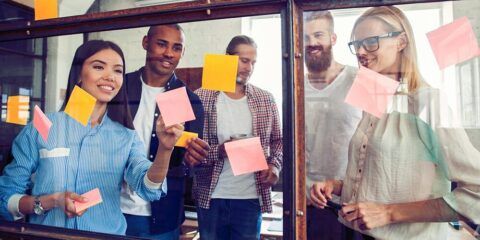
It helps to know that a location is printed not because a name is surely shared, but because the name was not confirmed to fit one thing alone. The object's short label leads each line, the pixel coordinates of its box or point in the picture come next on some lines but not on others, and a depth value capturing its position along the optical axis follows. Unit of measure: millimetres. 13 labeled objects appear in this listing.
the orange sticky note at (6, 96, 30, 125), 1045
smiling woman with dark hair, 924
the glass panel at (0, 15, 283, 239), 801
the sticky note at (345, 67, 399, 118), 727
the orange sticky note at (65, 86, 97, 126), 967
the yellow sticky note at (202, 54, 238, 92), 818
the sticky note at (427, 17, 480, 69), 690
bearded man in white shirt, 758
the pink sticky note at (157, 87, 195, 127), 864
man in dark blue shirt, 867
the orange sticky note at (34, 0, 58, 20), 967
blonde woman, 691
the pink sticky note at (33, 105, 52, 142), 995
